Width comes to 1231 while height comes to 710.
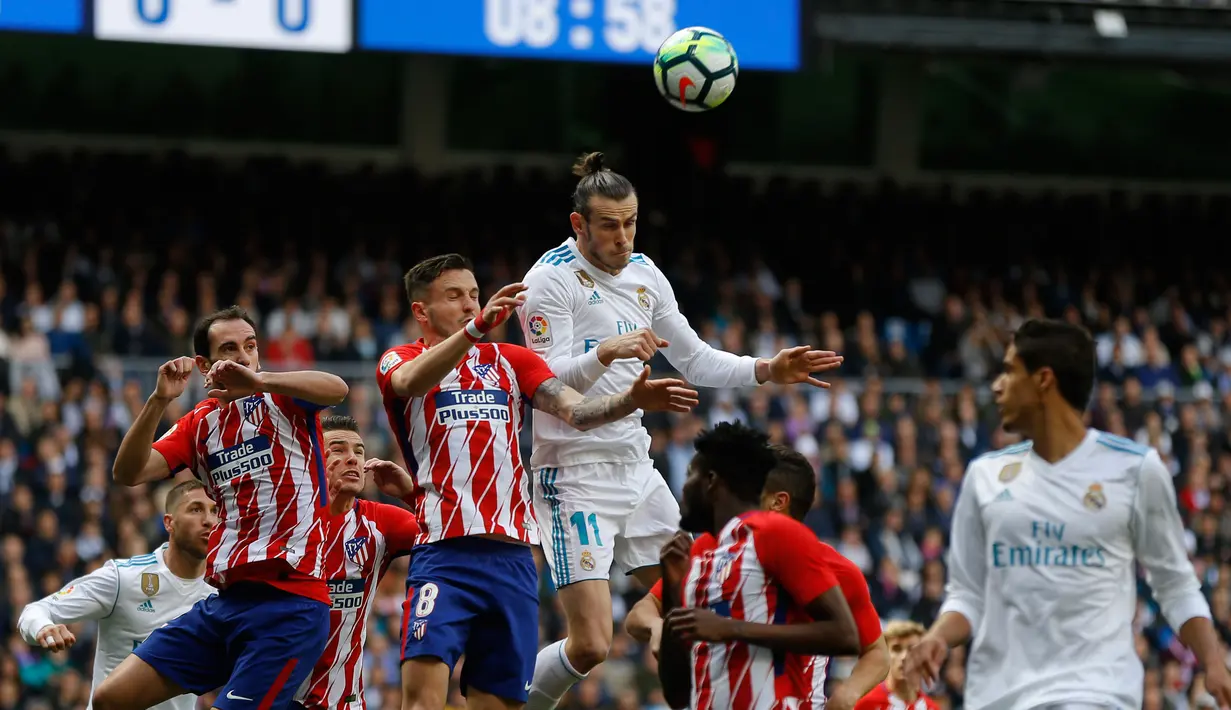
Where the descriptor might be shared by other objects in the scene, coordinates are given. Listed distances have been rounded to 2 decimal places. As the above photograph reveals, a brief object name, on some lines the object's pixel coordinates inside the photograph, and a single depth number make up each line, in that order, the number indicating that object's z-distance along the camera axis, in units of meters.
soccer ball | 17.05
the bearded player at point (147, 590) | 15.91
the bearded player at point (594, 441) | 15.07
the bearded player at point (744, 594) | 11.16
